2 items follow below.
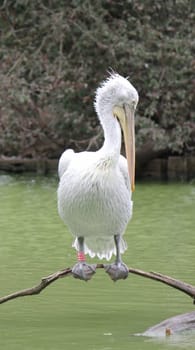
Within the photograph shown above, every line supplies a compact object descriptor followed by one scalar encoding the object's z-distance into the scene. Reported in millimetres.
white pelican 8232
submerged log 8258
